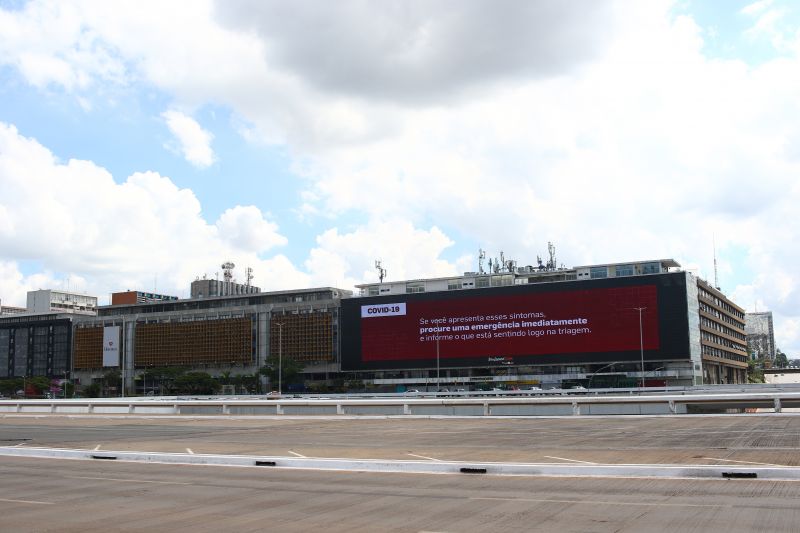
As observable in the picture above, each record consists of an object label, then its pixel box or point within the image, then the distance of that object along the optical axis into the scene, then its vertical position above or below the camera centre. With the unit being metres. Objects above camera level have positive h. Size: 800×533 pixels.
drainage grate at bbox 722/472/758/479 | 16.22 -2.78
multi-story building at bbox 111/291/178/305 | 180.25 +14.99
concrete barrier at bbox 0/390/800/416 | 41.35 -3.44
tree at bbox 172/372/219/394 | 135.00 -4.65
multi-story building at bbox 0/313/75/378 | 174.75 +3.54
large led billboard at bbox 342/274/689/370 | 118.56 +4.65
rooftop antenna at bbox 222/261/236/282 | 195.12 +22.90
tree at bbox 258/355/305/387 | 137.38 -2.54
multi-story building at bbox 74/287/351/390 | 146.88 +5.14
